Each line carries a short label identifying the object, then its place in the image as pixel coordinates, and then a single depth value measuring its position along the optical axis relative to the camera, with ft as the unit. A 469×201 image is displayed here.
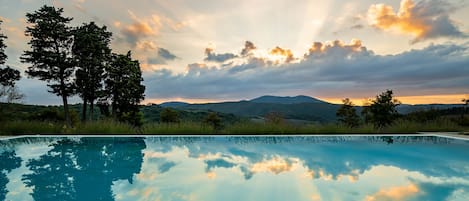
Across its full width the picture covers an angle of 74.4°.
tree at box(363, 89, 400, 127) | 37.78
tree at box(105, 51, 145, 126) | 45.19
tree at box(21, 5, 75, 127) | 37.19
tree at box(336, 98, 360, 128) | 47.57
